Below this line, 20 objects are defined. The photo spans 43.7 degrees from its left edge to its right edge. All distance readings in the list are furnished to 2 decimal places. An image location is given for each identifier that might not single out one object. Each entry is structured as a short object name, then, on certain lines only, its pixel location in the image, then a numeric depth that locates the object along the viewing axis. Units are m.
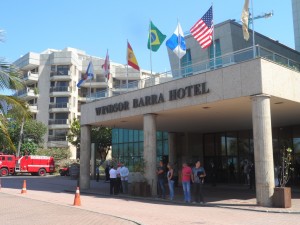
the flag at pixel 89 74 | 27.14
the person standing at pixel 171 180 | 18.25
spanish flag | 23.78
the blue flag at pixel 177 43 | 21.17
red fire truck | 43.84
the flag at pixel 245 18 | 17.70
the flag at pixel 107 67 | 26.30
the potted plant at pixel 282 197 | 14.57
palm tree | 15.57
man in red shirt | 17.12
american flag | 19.02
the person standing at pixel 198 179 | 16.31
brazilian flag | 22.56
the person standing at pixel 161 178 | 18.86
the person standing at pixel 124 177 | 21.41
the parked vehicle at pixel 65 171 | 45.50
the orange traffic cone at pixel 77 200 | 15.63
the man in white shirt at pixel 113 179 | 21.04
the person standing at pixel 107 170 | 30.34
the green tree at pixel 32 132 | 54.53
